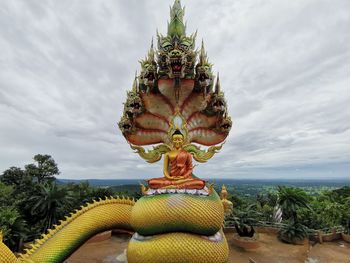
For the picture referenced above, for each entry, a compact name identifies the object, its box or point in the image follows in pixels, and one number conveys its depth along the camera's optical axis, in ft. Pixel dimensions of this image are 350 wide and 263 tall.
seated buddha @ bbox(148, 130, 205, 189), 22.16
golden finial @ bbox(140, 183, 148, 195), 22.72
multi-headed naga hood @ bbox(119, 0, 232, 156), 27.37
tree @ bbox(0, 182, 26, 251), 41.76
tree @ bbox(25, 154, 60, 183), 106.73
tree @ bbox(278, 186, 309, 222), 51.98
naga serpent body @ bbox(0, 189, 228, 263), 19.19
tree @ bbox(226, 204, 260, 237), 46.98
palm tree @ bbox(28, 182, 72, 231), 54.49
